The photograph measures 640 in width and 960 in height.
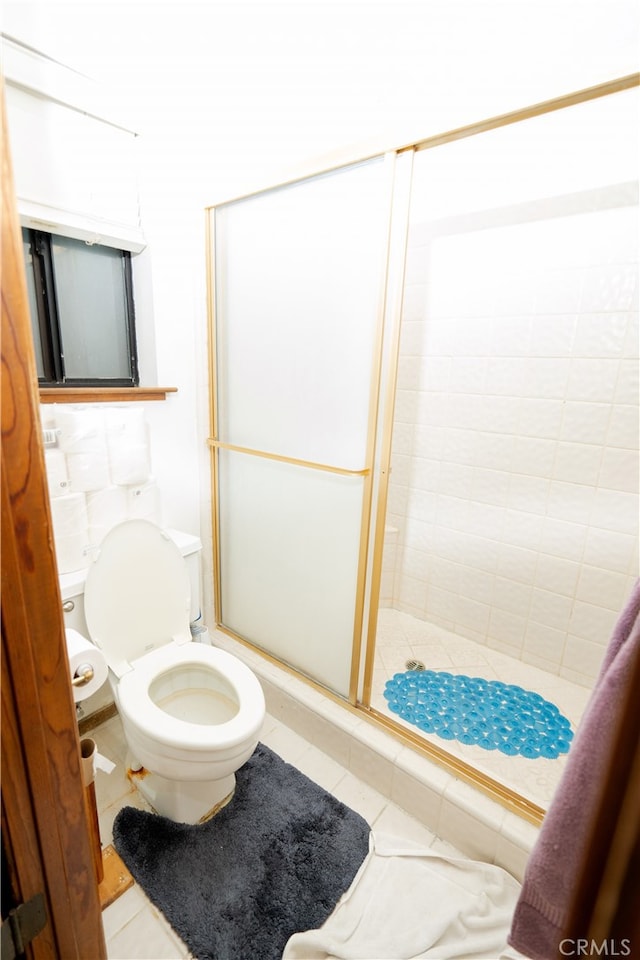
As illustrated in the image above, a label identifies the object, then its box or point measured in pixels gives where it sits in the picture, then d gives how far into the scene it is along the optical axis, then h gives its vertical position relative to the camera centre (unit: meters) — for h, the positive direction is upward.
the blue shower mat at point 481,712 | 1.48 -1.25
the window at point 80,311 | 1.41 +0.18
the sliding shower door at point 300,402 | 1.28 -0.11
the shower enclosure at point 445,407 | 1.33 -0.12
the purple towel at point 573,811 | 0.52 -0.54
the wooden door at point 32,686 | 0.48 -0.42
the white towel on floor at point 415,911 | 0.97 -1.31
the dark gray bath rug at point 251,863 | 1.02 -1.33
